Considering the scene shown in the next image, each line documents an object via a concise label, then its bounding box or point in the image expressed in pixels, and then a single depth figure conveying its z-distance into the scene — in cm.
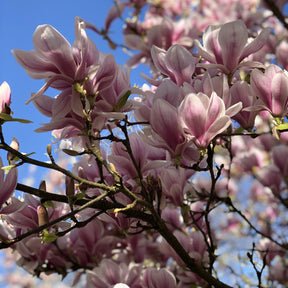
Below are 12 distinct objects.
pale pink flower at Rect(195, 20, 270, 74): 84
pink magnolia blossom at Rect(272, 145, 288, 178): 196
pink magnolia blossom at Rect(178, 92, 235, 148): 74
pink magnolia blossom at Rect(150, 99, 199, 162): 78
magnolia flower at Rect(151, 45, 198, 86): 86
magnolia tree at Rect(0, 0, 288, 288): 75
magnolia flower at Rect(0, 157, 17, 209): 77
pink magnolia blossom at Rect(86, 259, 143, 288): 98
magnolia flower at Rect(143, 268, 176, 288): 96
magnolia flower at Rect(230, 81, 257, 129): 85
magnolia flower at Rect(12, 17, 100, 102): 74
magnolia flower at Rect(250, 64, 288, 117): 80
